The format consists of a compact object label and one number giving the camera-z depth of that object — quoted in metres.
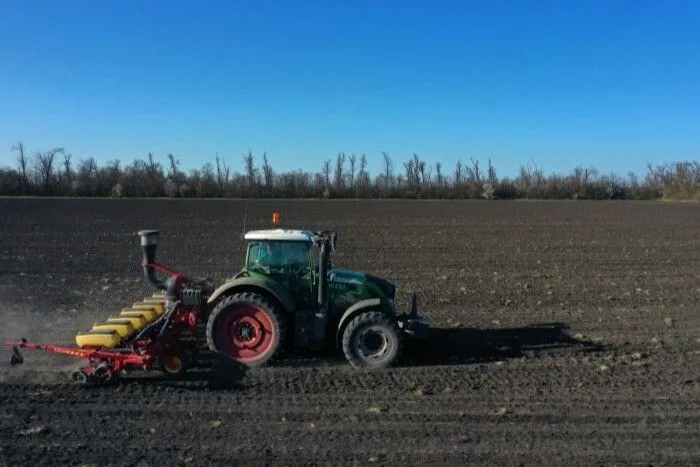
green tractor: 8.33
